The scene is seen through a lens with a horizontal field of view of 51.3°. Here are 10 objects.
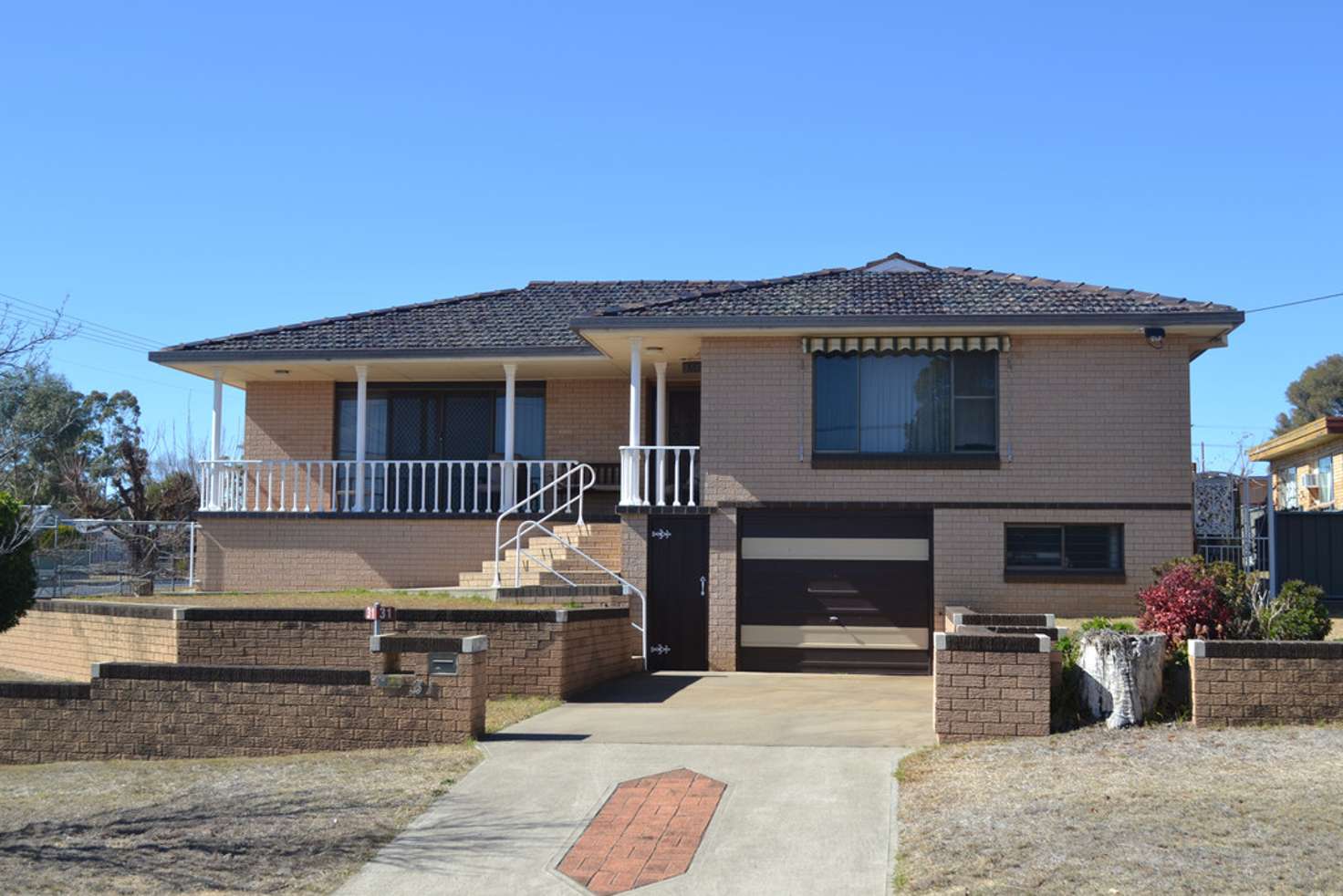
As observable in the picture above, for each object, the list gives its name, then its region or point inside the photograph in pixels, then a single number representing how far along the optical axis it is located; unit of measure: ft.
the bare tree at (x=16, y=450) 37.88
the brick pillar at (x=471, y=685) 38.73
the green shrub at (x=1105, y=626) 40.48
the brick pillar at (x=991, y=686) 36.91
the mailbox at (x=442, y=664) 39.14
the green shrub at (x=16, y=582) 51.11
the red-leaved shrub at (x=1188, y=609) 40.50
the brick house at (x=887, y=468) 58.13
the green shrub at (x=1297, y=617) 39.83
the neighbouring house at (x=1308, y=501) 61.77
